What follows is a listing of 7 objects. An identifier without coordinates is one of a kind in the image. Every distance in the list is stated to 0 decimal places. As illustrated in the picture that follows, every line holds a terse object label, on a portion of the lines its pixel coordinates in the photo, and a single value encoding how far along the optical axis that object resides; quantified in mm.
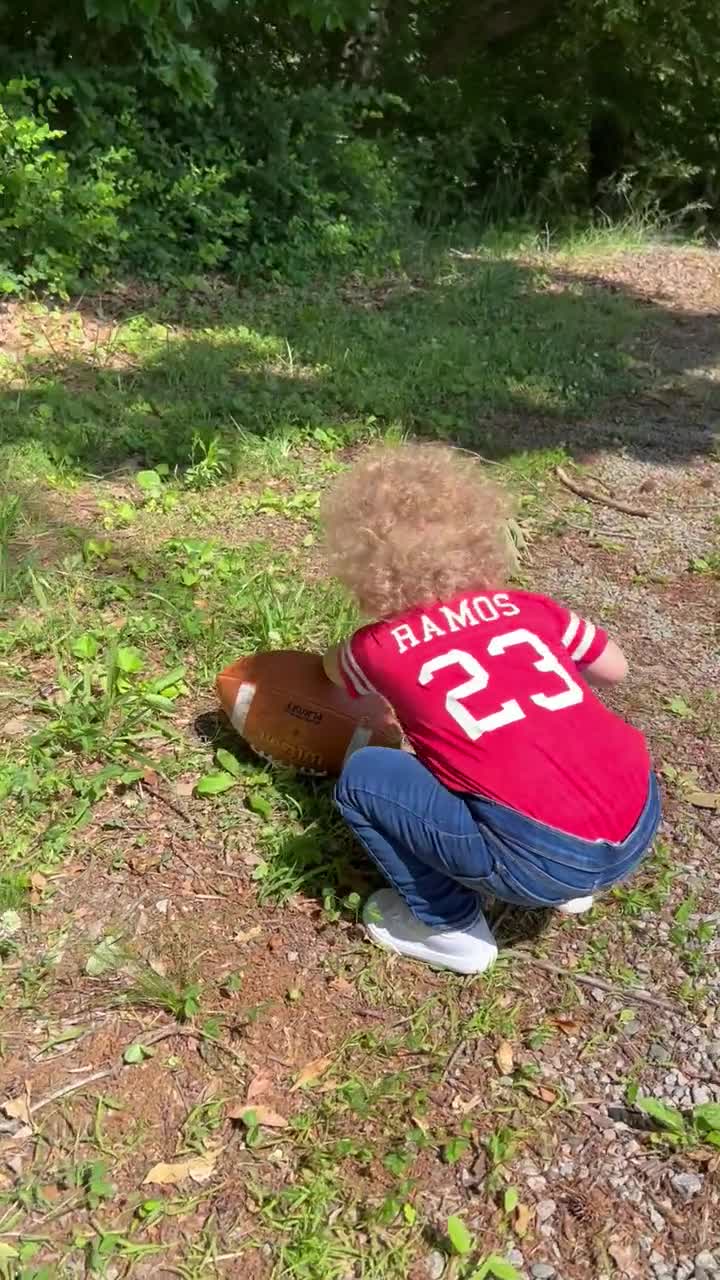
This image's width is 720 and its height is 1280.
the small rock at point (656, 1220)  1980
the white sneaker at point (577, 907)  2639
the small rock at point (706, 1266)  1899
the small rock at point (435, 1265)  1910
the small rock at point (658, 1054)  2303
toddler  2260
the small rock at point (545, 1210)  1995
